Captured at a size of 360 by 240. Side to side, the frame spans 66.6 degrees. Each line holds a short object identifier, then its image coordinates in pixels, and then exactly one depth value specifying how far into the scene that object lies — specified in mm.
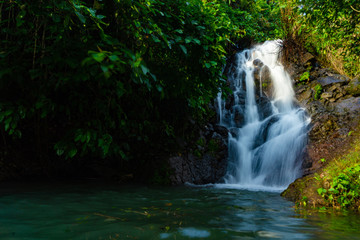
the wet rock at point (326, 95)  8109
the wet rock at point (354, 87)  7702
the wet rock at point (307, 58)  9868
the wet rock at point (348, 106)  7051
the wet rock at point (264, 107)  8943
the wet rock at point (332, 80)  8391
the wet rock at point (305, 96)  8695
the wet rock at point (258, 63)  10562
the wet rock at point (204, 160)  6402
